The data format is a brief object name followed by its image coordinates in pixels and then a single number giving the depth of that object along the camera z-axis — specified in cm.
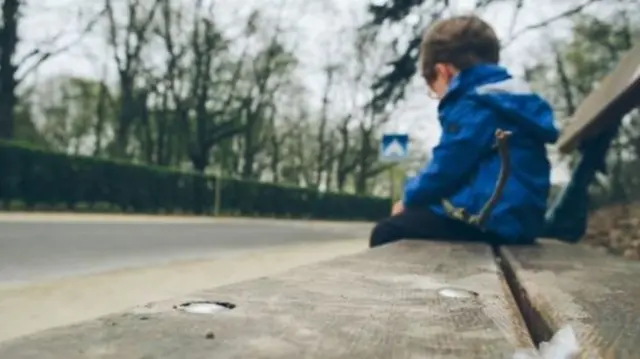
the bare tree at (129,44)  3531
